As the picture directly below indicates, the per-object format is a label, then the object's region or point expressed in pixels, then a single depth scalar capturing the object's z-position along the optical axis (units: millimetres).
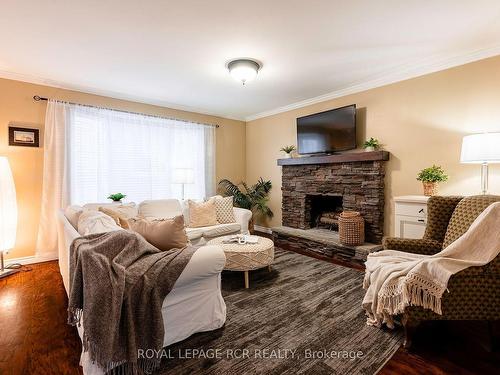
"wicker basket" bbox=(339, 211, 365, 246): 3469
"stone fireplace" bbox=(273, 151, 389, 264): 3584
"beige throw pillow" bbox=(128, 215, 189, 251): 1994
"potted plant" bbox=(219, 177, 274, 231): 5293
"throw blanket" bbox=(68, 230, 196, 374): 1342
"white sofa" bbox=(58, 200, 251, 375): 1702
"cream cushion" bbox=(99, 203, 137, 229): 2711
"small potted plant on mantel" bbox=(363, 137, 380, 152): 3598
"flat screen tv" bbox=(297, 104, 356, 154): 3820
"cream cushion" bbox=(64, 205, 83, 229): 2437
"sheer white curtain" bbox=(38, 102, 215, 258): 3723
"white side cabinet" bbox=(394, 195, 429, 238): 2866
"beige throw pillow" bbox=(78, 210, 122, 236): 1953
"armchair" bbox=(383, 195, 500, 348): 1660
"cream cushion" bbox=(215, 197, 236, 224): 4094
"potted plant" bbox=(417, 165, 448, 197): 2930
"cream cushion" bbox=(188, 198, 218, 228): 3853
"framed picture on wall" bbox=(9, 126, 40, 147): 3369
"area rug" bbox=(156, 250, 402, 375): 1597
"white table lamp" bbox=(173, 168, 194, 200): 4030
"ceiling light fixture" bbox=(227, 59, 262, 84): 2951
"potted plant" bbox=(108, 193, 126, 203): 3750
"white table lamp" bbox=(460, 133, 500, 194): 2316
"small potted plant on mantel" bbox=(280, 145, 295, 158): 4727
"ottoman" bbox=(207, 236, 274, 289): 2674
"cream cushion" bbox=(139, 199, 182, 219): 3738
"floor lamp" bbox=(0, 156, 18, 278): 2971
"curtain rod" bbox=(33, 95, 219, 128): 3513
